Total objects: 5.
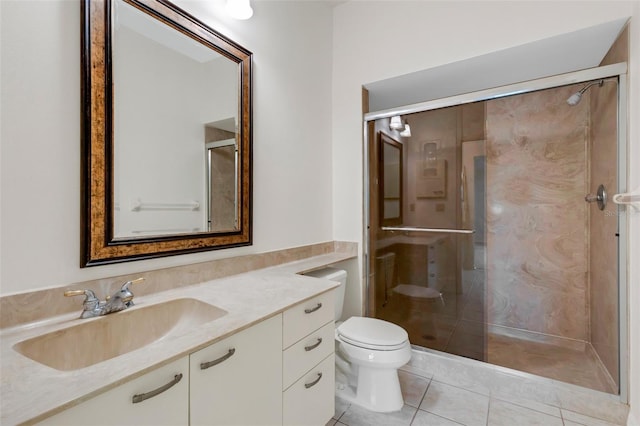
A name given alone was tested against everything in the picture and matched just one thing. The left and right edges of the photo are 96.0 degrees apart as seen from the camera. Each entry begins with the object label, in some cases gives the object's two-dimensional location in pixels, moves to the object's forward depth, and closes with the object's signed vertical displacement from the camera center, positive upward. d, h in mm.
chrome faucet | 1026 -335
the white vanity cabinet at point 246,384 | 701 -538
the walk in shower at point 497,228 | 2156 -142
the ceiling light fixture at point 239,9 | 1549 +1104
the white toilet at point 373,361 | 1640 -863
